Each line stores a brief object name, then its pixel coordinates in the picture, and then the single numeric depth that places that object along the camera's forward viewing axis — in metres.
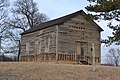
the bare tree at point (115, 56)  46.81
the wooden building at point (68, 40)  23.86
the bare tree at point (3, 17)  41.80
